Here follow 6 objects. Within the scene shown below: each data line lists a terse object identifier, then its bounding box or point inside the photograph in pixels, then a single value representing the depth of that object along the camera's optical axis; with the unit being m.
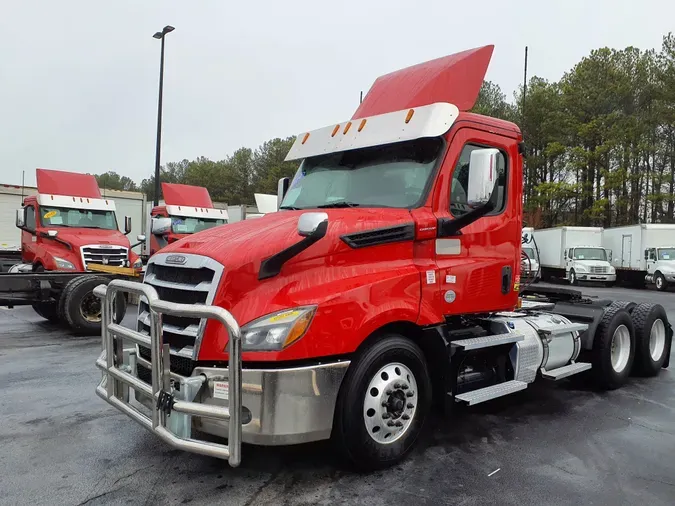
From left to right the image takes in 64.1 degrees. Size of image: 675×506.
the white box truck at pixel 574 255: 25.81
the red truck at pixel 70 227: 11.07
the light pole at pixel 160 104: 17.64
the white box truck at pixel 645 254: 23.28
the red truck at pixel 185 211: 16.81
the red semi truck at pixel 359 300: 3.25
